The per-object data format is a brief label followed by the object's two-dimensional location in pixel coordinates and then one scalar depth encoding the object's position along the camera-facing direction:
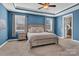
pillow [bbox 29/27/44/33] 3.51
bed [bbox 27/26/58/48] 2.46
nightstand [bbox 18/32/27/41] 3.60
